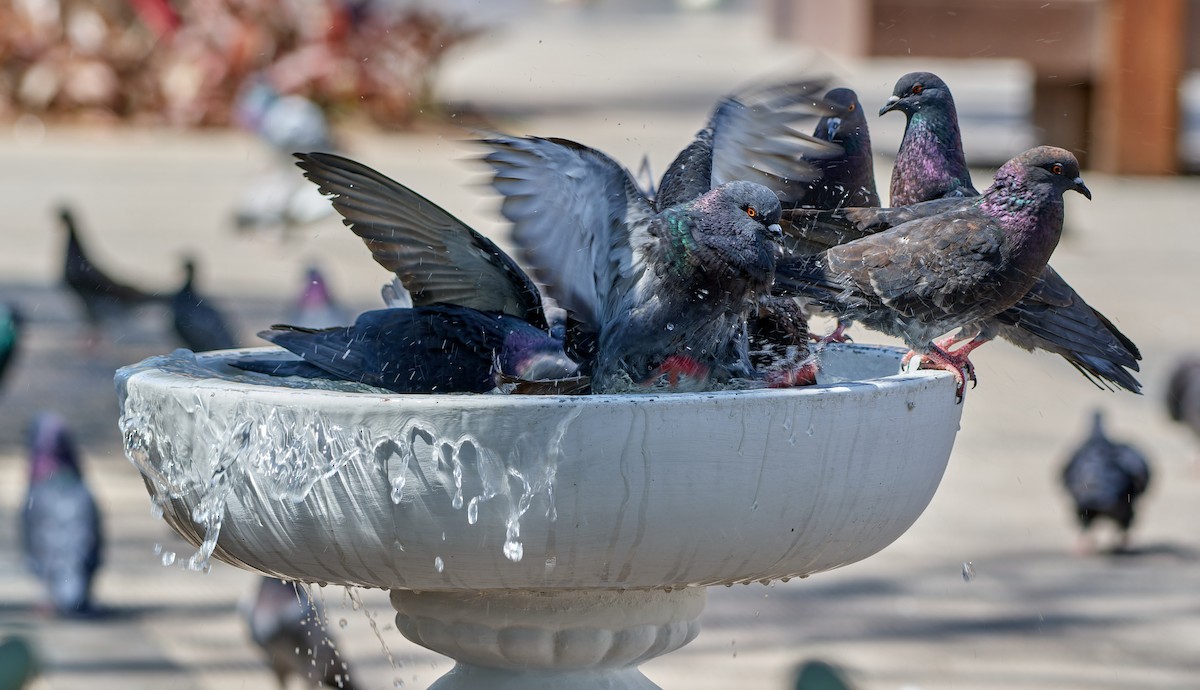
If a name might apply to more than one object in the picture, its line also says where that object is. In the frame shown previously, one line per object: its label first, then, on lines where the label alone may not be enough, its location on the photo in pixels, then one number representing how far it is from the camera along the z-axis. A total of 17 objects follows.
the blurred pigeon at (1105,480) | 10.68
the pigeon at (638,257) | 4.71
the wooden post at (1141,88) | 26.73
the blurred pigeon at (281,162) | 21.92
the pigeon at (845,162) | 5.84
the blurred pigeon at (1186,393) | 12.54
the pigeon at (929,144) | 5.93
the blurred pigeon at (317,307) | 12.31
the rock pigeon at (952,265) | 5.24
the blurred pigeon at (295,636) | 8.02
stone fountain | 4.22
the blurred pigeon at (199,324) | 12.77
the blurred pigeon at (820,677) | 6.28
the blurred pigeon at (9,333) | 13.49
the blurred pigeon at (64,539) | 9.34
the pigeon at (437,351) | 5.16
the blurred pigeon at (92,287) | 15.47
